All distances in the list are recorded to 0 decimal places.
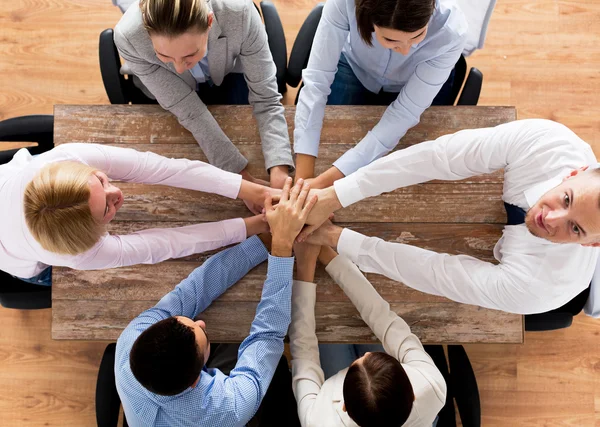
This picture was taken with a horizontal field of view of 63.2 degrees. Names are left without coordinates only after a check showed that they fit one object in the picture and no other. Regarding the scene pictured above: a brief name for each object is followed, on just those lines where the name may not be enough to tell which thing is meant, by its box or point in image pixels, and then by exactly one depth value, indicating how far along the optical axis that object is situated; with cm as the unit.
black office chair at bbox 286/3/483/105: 200
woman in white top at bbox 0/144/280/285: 148
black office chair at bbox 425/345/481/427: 184
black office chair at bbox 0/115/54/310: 192
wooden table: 178
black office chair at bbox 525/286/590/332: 191
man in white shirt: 145
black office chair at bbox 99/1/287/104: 193
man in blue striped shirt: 152
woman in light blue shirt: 165
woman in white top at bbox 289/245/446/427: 150
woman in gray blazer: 155
